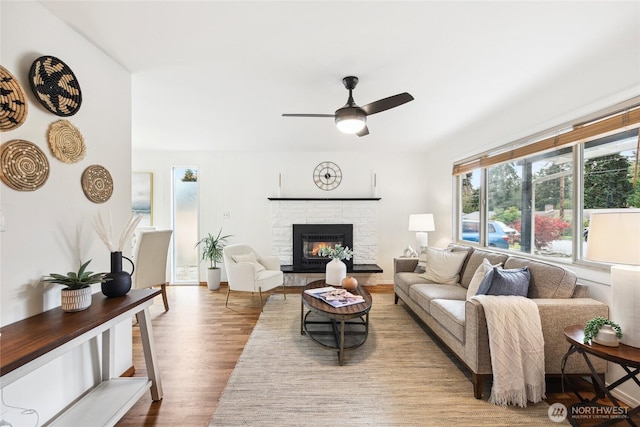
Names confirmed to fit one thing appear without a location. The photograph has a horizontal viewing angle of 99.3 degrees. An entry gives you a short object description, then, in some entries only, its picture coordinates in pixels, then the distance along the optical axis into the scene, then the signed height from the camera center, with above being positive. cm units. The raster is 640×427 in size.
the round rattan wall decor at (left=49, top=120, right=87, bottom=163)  160 +45
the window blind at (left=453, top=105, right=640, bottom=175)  187 +67
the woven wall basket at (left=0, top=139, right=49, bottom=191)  134 +26
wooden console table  112 -61
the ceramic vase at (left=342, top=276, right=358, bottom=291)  298 -76
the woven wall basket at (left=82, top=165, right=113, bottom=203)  184 +22
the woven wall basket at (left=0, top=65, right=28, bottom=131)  132 +56
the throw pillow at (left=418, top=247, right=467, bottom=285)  325 -62
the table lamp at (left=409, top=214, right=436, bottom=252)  419 -15
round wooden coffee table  235 -125
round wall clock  497 +72
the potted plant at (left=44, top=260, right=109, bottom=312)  150 -42
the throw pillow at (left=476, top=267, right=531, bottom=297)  219 -55
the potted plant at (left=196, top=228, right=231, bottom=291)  460 -69
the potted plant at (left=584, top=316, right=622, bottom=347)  154 -67
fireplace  483 -41
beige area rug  173 -129
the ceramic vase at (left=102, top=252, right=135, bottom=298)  178 -44
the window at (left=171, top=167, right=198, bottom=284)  496 -13
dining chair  328 -56
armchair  367 -79
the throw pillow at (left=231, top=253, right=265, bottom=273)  391 -65
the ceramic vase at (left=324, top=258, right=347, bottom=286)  314 -67
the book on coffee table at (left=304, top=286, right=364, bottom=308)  256 -81
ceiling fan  218 +87
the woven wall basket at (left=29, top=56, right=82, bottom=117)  150 +75
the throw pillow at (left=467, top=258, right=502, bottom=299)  248 -58
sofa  191 -80
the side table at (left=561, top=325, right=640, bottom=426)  142 -75
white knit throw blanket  183 -93
